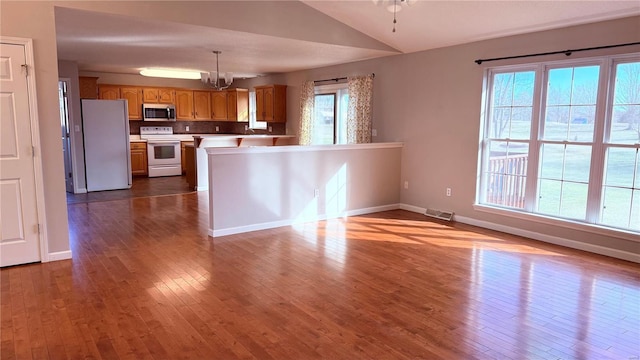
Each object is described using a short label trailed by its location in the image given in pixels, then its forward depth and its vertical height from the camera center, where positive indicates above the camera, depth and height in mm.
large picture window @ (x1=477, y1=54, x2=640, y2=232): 4258 -98
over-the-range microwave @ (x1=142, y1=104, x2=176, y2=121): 9969 +361
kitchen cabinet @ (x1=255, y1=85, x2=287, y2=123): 9070 +558
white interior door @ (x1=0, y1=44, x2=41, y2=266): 3697 -382
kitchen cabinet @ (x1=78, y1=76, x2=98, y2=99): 8742 +823
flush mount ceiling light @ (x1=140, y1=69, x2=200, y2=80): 8719 +1155
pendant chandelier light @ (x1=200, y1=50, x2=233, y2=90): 6559 +788
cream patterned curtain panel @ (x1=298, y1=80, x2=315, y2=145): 8289 +356
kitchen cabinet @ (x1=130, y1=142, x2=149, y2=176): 9516 -715
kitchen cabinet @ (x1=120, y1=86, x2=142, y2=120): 9711 +651
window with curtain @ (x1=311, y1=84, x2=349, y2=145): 7789 +288
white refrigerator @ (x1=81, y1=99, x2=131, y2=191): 7820 -325
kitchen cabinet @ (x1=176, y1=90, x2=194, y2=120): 10469 +565
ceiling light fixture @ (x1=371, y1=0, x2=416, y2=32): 3919 +1208
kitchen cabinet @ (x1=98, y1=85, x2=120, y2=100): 9469 +782
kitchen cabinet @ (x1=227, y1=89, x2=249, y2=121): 10586 +590
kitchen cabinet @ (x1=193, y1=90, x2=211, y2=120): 10695 +590
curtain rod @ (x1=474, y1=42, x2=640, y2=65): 4199 +867
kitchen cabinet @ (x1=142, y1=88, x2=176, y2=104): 10000 +762
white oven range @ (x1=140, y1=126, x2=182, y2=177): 9539 -626
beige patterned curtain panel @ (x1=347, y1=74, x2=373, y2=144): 6934 +377
